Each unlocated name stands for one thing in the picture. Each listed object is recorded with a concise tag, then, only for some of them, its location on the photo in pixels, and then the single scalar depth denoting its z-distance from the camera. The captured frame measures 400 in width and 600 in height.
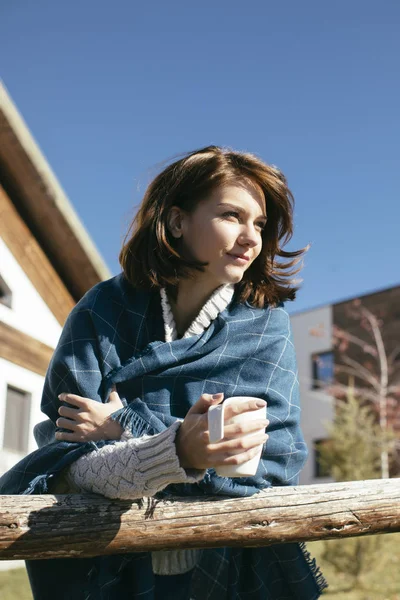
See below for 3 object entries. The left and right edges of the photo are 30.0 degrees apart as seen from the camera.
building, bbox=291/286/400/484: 19.35
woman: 2.13
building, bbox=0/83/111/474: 7.42
